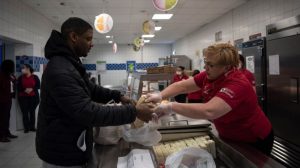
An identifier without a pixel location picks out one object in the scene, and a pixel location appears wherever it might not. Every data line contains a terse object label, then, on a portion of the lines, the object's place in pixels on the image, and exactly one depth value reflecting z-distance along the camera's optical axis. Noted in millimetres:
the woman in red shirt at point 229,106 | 1571
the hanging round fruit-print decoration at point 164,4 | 4370
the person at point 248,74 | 4621
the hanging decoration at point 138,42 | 10759
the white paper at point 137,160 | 1396
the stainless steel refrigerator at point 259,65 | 5051
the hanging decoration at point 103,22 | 5887
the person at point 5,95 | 5742
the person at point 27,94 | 6668
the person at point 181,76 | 7488
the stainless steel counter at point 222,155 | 1430
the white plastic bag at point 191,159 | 1458
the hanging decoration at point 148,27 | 7114
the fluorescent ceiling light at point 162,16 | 8055
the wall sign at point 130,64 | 17269
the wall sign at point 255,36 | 6293
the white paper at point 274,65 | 4586
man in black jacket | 1420
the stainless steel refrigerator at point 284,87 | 4020
